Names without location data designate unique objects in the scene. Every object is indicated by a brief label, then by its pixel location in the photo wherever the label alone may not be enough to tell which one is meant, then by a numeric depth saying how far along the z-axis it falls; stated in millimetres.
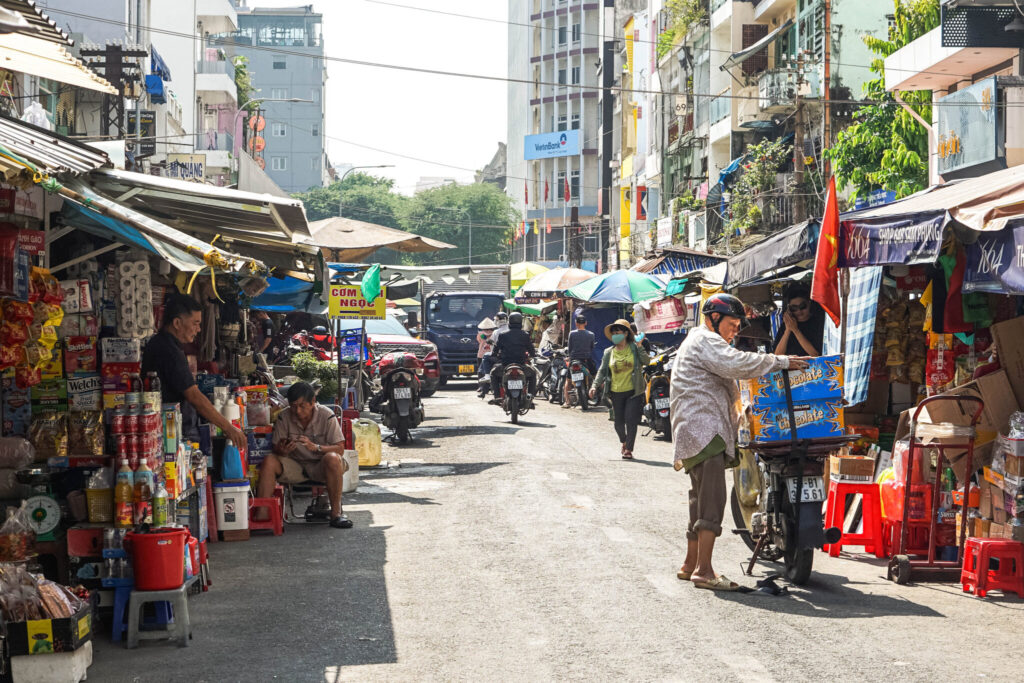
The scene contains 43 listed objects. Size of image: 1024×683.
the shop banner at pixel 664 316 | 26125
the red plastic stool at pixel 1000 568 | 8414
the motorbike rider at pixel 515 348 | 21672
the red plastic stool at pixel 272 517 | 11086
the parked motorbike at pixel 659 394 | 19891
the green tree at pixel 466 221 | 97875
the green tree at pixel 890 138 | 26984
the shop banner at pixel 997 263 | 8164
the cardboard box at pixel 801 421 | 8648
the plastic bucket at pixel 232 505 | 10570
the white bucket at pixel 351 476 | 13641
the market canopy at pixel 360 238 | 17312
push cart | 8914
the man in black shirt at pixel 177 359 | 9109
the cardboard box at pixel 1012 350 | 9250
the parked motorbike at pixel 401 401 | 18578
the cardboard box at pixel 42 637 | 6293
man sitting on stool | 11367
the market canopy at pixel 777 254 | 11430
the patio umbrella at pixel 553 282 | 32656
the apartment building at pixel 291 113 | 131250
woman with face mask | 16688
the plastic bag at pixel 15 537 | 7184
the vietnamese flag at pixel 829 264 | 9727
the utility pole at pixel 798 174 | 32969
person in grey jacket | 8609
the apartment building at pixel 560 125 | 93125
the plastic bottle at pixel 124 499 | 7676
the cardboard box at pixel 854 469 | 10375
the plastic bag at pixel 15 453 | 7668
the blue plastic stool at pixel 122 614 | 7371
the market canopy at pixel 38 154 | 6133
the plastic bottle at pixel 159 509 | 7738
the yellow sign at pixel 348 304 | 17578
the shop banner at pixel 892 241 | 8984
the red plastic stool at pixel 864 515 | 10125
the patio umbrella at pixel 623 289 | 25156
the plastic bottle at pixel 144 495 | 7719
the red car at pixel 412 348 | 26547
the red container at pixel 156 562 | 7332
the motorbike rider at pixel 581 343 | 25984
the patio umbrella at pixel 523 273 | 43959
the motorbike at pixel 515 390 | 21391
